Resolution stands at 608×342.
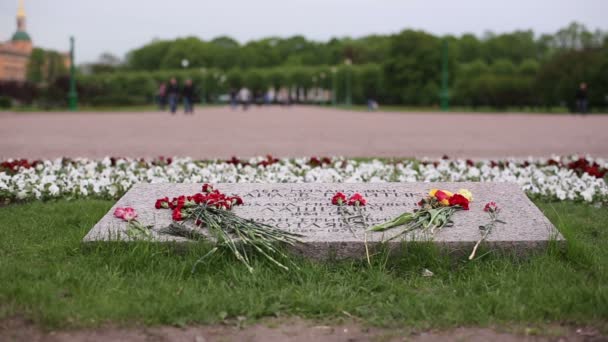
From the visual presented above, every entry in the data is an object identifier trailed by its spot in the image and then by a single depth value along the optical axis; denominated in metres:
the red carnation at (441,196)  5.17
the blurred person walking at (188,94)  35.23
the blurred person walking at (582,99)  35.97
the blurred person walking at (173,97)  35.94
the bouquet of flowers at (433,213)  4.75
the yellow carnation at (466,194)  5.34
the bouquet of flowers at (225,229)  4.50
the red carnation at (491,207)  5.12
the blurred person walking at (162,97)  43.92
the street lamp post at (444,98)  50.27
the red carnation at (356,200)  5.19
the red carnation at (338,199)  5.23
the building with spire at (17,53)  135.12
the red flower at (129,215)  4.89
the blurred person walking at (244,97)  52.54
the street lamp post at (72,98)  44.38
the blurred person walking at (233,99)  57.28
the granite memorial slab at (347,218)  4.57
